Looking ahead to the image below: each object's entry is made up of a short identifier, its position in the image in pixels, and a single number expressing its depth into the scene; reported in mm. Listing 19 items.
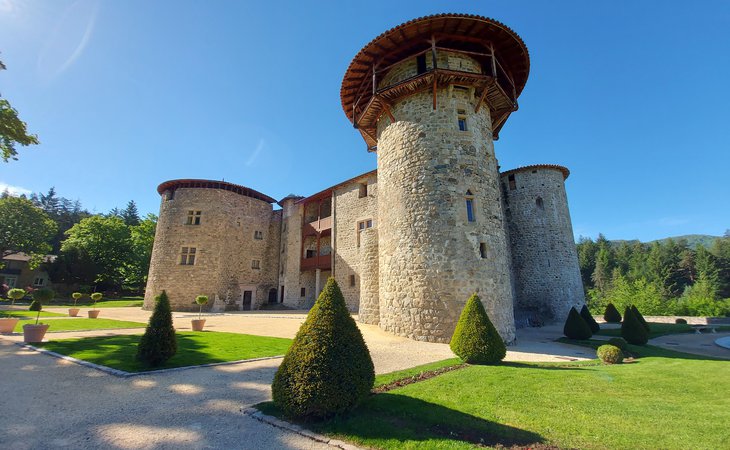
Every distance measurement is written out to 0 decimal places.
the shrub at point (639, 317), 13809
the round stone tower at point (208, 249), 26281
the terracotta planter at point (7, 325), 11318
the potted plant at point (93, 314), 16547
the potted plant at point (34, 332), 9211
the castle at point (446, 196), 11914
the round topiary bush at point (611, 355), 8953
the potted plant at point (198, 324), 13685
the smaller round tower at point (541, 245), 22234
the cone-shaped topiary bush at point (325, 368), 4188
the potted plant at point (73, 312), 17753
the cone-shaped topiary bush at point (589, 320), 17281
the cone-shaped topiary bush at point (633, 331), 12688
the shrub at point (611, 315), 23250
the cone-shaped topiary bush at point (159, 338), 7078
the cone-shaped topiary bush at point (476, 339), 8102
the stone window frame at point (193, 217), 27469
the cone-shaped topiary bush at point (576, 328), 13852
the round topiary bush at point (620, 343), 11023
